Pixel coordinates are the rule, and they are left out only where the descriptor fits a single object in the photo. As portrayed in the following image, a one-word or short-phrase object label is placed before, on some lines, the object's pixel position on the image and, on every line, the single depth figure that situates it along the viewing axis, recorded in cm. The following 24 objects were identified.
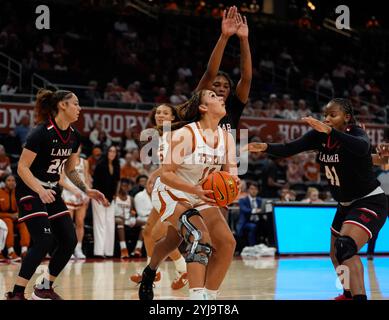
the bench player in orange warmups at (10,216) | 1206
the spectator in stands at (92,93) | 1782
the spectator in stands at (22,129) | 1533
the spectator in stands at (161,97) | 1886
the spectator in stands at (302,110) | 2020
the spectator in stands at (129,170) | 1488
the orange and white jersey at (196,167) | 569
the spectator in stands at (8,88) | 1688
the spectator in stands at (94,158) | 1406
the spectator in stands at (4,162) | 1349
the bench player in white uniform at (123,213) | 1307
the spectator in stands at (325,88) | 2409
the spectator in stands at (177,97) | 1911
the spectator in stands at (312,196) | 1471
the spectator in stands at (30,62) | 1862
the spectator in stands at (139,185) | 1370
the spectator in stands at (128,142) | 1633
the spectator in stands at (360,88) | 2428
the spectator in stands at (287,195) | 1502
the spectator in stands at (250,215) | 1448
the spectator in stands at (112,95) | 1802
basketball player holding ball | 533
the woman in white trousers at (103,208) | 1260
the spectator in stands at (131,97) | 1811
